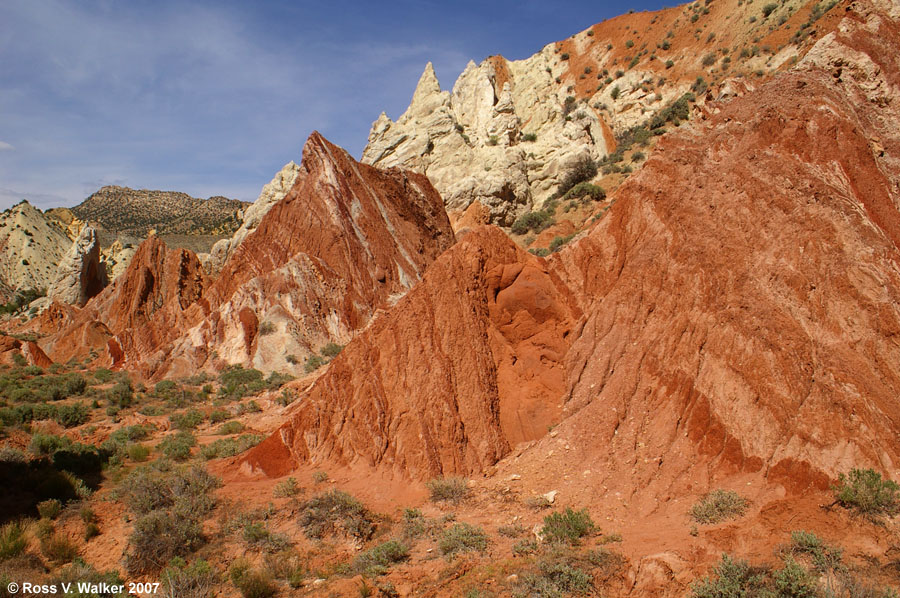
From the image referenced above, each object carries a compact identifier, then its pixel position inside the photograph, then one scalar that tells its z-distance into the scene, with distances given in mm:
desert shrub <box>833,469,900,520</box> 6324
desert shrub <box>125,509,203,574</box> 7742
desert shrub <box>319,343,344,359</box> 25203
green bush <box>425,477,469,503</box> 9453
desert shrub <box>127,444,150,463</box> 13102
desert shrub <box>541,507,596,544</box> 7375
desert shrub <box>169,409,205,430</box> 16750
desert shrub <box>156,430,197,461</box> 13172
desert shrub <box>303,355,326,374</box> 23828
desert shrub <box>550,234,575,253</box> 27041
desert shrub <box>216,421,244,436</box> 15910
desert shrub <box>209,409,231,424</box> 17328
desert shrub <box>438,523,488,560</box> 7500
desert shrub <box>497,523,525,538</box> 7910
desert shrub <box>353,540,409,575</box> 7375
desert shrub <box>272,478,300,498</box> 10070
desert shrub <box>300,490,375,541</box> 8539
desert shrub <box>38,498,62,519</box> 9125
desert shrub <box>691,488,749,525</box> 7242
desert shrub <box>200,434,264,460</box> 13398
